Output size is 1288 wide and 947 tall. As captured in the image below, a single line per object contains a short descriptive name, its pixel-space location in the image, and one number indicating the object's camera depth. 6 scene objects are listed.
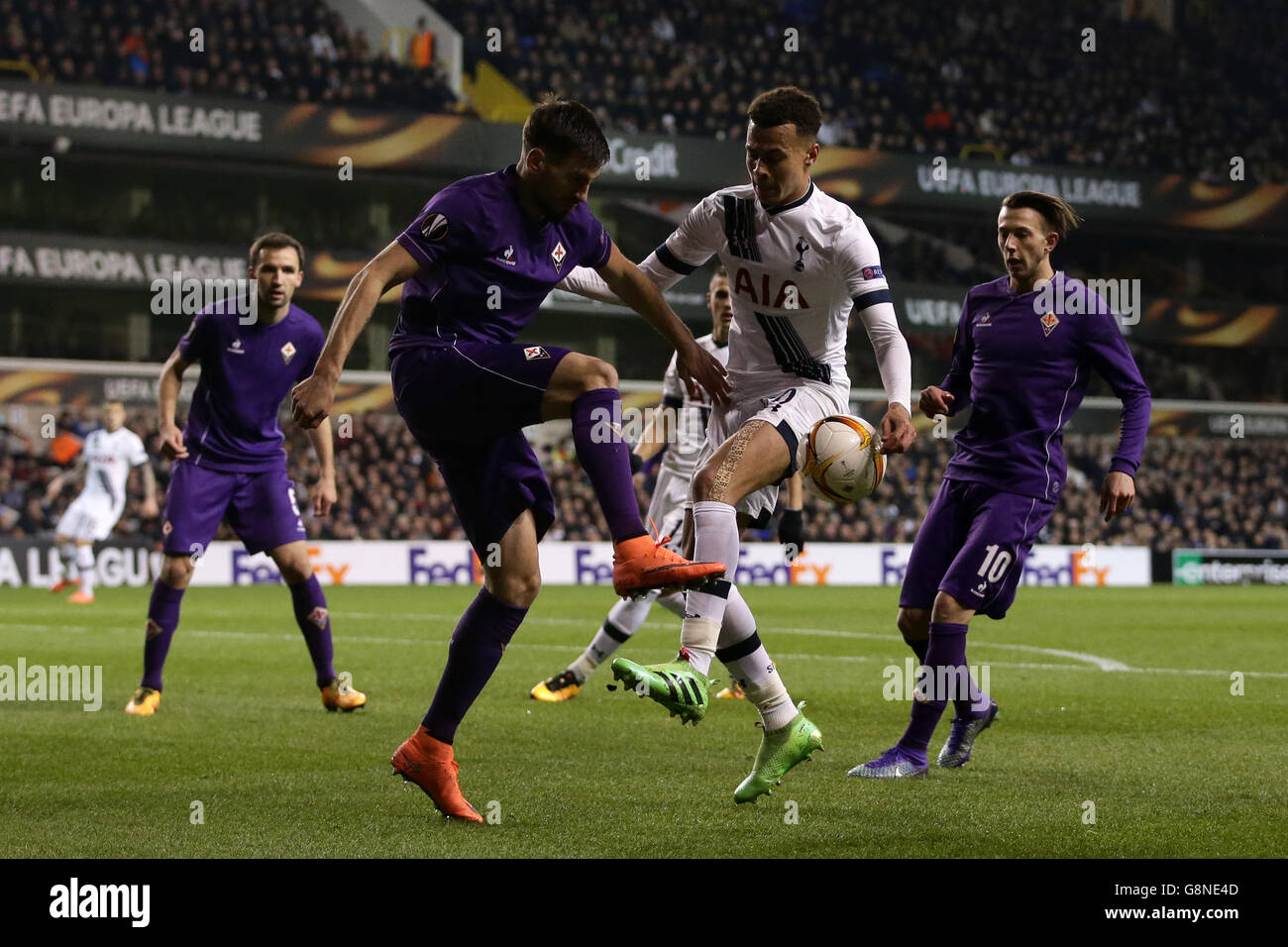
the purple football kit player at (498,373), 4.65
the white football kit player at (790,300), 5.46
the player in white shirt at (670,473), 8.70
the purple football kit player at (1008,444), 6.11
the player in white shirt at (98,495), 17.75
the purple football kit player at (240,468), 7.92
